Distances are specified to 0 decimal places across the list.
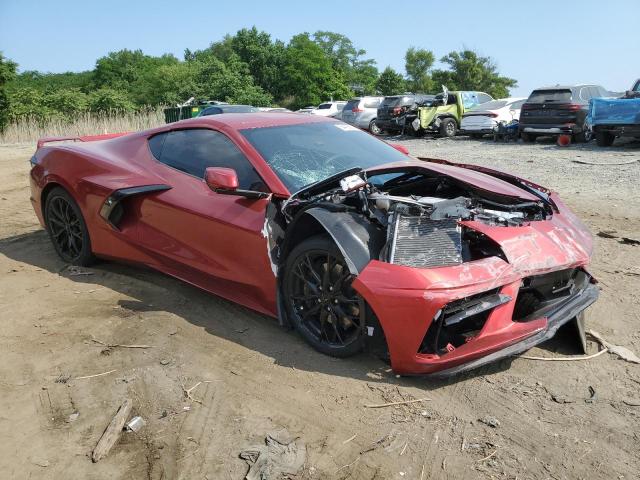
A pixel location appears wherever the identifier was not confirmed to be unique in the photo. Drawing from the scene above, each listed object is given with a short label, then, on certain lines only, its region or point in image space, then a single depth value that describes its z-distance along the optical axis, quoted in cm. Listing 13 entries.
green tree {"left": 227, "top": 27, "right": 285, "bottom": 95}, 5178
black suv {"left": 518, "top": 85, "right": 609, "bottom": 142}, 1505
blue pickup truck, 1254
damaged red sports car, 281
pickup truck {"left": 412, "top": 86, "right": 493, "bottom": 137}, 1956
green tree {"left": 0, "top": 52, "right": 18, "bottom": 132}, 2228
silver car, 2342
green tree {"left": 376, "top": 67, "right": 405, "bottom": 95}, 5088
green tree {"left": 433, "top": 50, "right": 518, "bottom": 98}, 4559
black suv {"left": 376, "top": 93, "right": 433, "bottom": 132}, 2030
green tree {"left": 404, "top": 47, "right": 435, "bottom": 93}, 5081
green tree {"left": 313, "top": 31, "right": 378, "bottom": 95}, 6981
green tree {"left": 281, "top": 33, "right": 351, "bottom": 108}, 4953
